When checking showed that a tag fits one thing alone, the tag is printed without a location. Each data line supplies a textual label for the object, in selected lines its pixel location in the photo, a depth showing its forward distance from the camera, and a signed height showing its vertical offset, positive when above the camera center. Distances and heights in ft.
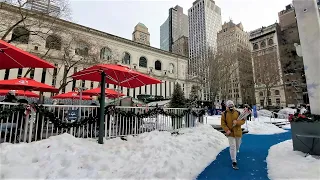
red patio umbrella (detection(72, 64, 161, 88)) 17.49 +3.56
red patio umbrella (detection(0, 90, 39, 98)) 37.68 +2.62
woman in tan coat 14.40 -2.11
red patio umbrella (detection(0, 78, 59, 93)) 24.84 +3.13
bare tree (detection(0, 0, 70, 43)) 42.27 +26.08
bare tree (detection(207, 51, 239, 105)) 85.87 +19.12
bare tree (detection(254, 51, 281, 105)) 95.91 +21.11
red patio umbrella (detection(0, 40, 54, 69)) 12.22 +3.86
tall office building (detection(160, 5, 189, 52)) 430.61 +212.08
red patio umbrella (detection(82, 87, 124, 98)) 37.47 +2.89
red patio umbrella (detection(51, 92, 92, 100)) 42.60 +2.23
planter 14.79 -3.10
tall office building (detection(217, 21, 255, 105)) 89.30 +25.22
